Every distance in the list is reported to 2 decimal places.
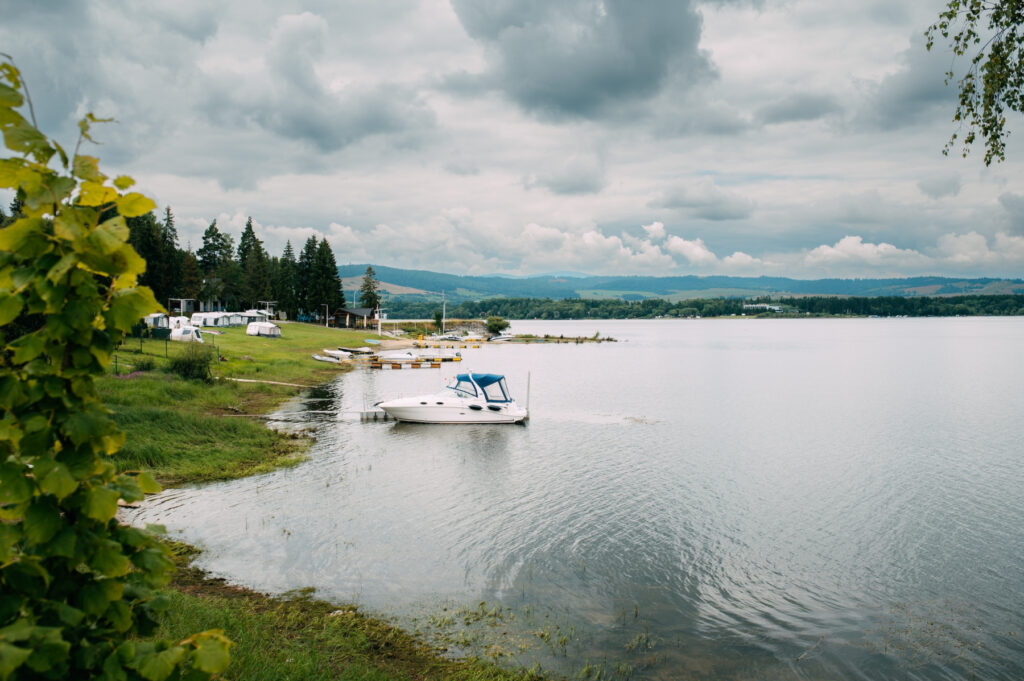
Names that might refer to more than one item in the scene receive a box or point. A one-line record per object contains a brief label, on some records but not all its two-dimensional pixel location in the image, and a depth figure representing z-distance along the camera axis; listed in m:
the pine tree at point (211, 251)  133.25
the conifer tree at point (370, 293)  152.00
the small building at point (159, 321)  66.99
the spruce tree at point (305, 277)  134.73
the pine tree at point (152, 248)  76.12
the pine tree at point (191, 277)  110.44
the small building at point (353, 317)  137.62
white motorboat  40.00
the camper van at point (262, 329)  88.88
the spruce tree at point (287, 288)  129.00
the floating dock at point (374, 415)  40.82
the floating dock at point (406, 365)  80.06
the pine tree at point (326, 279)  128.62
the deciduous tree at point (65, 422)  3.47
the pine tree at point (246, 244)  131.50
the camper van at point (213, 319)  90.50
